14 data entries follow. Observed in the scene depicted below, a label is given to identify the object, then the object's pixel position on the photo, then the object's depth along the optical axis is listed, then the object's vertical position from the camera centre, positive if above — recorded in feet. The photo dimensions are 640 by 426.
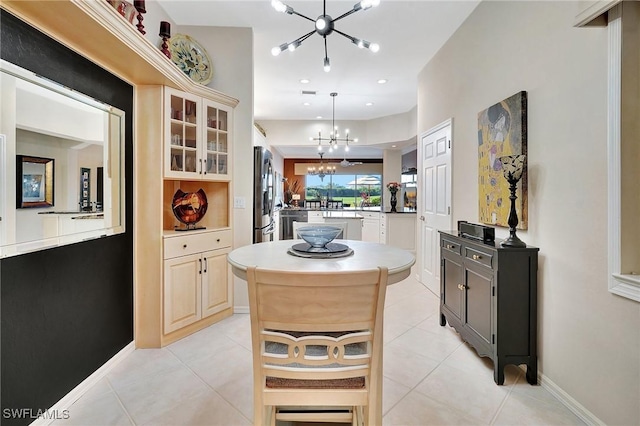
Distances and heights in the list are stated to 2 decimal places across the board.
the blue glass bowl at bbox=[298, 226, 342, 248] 5.74 -0.51
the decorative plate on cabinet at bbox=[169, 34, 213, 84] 9.23 +4.89
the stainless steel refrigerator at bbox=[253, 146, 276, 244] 10.80 +0.50
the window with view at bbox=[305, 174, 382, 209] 34.27 +2.40
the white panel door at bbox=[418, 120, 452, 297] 11.24 +0.54
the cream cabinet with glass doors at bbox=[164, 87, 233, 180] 8.28 +2.19
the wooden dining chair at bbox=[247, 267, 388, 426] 3.27 -1.52
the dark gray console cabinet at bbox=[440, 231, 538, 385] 6.37 -2.17
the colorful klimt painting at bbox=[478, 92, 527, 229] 6.97 +1.50
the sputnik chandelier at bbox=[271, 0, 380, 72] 6.26 +4.30
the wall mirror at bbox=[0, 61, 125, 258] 4.51 +0.82
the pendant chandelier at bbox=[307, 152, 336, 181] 32.68 +4.33
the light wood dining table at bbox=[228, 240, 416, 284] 4.46 -0.87
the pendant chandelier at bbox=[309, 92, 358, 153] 21.17 +5.41
